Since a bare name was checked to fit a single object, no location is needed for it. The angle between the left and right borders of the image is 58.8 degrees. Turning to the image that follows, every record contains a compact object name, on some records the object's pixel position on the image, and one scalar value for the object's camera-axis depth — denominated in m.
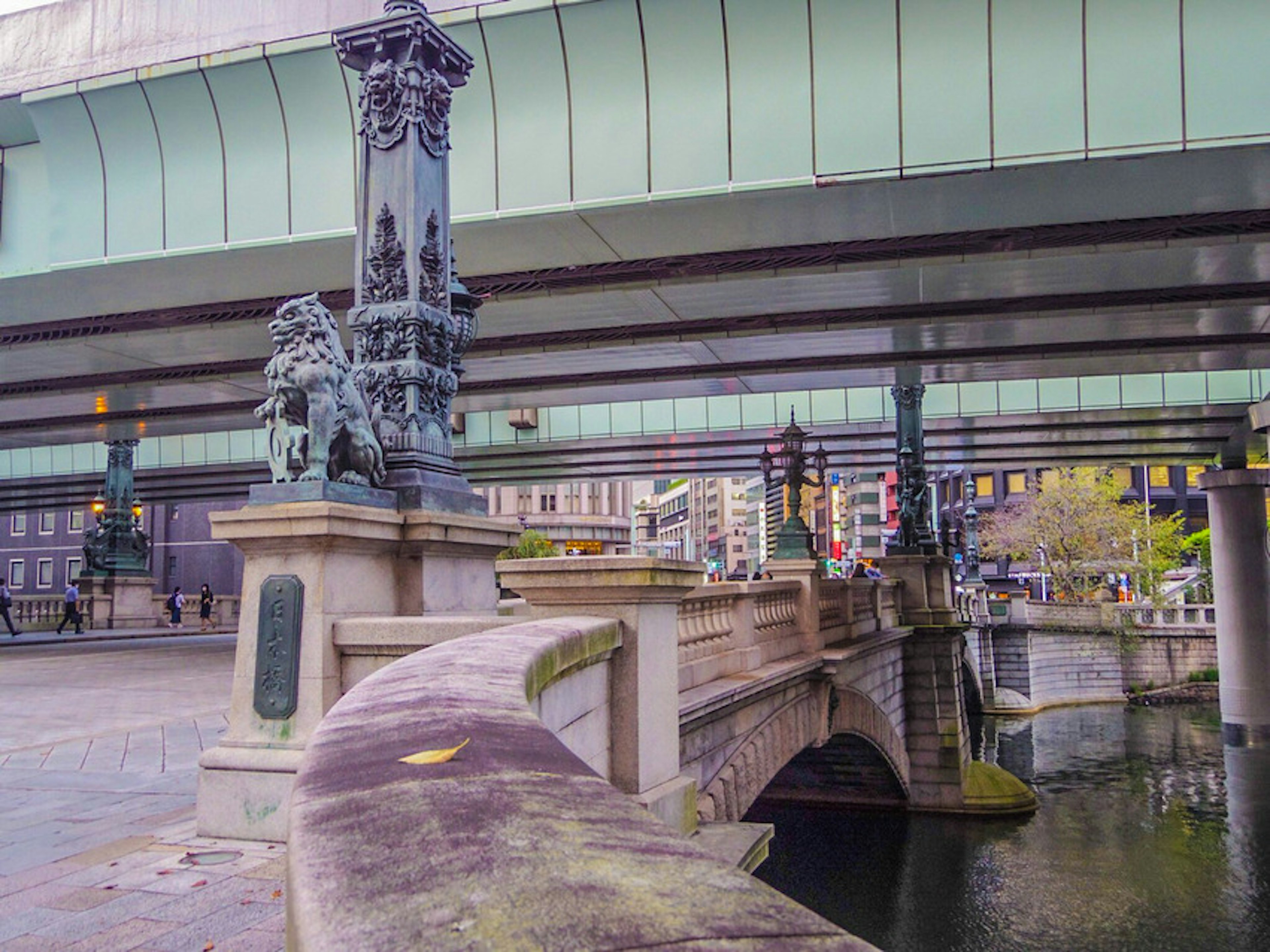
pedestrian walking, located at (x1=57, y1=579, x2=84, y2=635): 33.97
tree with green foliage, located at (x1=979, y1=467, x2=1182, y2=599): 71.75
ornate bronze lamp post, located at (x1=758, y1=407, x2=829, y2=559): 19.25
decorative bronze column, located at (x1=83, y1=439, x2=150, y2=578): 36.56
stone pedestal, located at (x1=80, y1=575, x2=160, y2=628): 37.28
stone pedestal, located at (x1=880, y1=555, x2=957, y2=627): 29.56
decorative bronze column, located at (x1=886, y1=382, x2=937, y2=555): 27.53
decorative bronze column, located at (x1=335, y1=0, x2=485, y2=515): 8.24
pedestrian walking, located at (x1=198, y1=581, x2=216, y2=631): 42.16
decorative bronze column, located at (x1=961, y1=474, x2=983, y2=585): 58.91
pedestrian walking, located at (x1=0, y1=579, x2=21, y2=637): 32.12
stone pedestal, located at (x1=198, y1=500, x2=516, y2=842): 6.54
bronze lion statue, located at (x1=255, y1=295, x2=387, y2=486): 6.96
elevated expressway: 13.87
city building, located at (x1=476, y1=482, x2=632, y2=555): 106.31
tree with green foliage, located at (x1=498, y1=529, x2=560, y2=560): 85.00
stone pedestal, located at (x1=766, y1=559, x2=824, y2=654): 17.30
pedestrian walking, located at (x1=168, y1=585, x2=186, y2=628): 39.78
